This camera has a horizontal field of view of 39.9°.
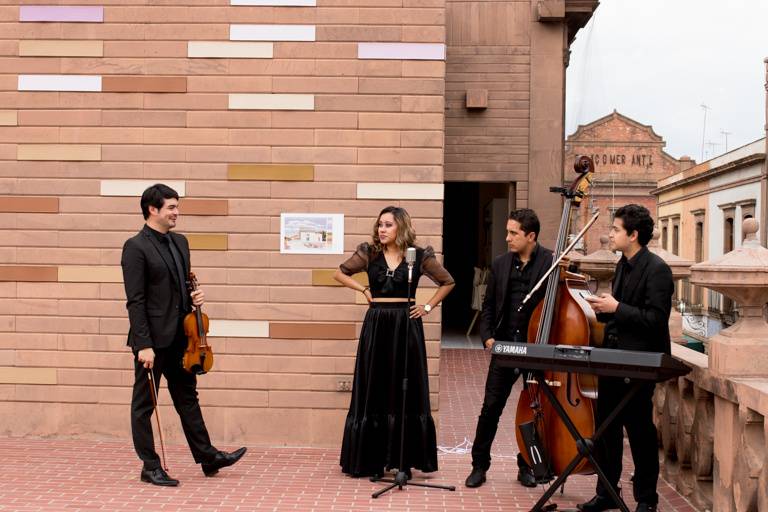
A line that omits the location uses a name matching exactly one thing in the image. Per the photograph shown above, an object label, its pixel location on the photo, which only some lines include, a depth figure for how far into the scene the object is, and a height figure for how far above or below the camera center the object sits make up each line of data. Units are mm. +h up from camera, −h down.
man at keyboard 5711 -422
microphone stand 6746 -1464
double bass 6039 -808
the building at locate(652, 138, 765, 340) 34500 +1272
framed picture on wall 8188 +29
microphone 6512 -115
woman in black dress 7000 -834
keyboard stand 5680 -1109
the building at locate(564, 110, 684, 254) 50969 +4025
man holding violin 6625 -544
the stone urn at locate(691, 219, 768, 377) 5508 -280
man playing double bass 6770 -439
